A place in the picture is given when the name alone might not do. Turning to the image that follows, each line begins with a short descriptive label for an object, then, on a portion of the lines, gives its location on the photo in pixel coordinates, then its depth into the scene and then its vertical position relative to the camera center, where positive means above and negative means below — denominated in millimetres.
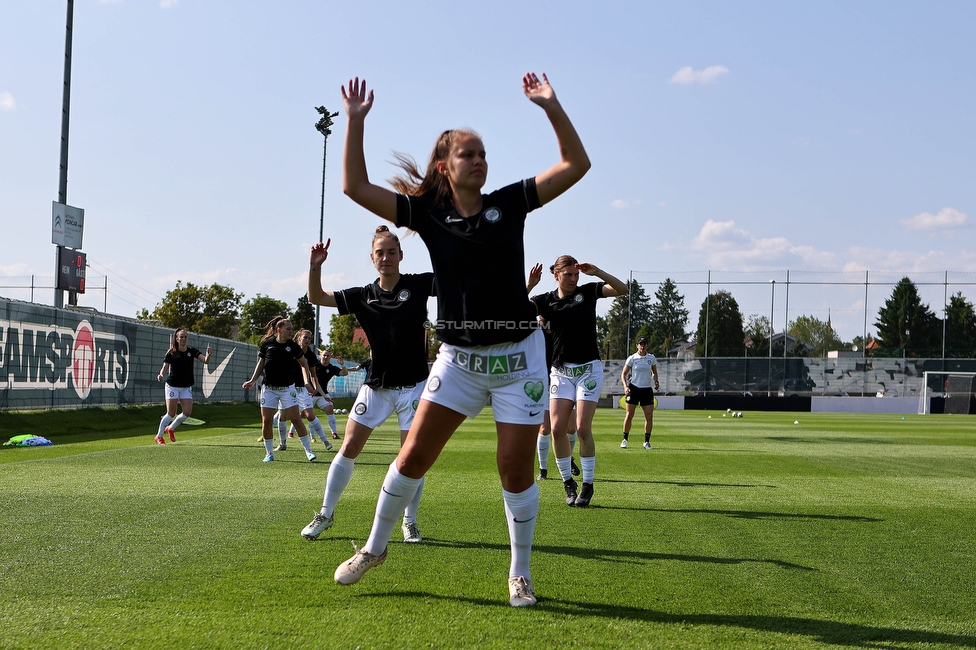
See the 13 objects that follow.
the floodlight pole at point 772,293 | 52312 +4003
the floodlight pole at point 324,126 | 42250 +10871
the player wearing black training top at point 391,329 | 5965 +95
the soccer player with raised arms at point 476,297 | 3711 +220
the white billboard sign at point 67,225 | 23734 +3018
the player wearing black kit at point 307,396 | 13062 -991
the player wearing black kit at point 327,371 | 18219 -729
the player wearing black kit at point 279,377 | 11938 -562
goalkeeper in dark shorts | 16516 -547
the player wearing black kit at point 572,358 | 7883 -88
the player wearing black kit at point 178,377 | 15273 -807
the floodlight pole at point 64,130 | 23781 +5683
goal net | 45838 -1132
